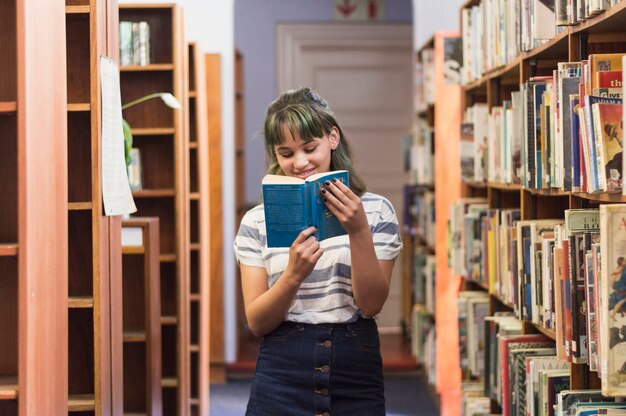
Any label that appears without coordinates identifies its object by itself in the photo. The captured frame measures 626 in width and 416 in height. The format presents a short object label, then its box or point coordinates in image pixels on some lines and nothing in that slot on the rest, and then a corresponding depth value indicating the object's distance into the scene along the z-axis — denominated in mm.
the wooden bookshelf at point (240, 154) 8156
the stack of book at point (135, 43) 5152
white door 8766
